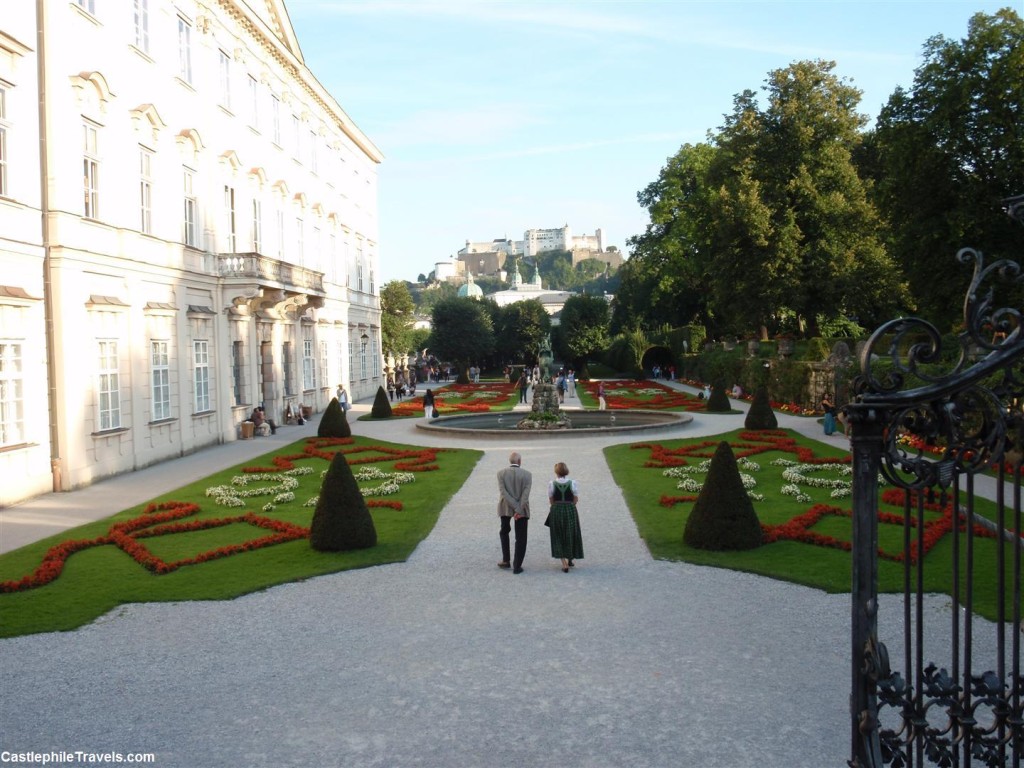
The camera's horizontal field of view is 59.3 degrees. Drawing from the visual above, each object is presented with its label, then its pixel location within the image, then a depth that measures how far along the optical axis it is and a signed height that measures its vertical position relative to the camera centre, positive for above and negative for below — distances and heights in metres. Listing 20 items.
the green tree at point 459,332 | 71.00 +1.77
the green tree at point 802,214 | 39.41 +6.02
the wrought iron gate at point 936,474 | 4.09 -0.60
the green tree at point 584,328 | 71.19 +1.98
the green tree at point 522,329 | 81.56 +2.23
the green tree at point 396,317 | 70.50 +3.06
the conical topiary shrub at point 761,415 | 27.84 -2.00
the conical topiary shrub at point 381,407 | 36.31 -2.08
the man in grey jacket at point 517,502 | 11.84 -1.96
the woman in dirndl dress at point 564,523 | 11.77 -2.23
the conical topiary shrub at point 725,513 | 12.73 -2.30
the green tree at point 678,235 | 51.50 +7.07
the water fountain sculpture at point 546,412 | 29.05 -1.97
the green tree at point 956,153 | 27.58 +6.18
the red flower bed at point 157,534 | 11.91 -2.79
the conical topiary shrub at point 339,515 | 13.09 -2.33
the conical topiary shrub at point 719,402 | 35.34 -2.01
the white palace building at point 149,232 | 17.95 +3.28
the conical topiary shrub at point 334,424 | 28.20 -2.12
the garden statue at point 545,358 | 44.47 -0.23
